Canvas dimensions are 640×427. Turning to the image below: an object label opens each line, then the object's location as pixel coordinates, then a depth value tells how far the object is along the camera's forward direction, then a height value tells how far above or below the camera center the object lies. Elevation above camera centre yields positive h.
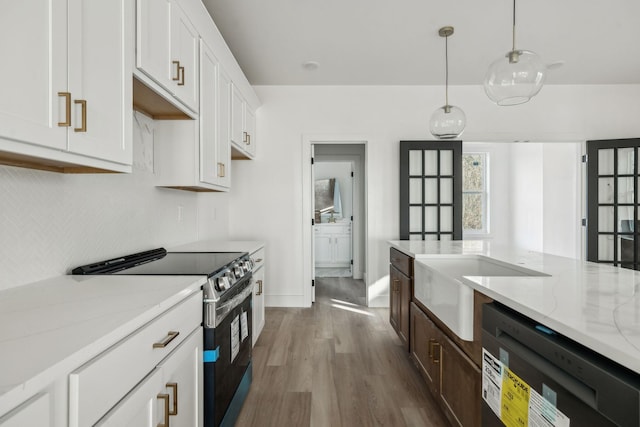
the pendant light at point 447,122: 2.52 +0.72
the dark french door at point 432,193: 3.96 +0.26
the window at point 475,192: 5.81 +0.39
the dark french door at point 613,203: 3.91 +0.14
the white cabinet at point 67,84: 0.84 +0.40
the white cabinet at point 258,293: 2.72 -0.71
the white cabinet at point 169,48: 1.41 +0.83
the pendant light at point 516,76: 1.64 +0.73
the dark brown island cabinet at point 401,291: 2.49 -0.65
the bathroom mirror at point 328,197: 6.82 +0.35
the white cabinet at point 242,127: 2.88 +0.87
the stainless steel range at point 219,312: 1.45 -0.51
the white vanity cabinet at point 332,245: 6.61 -0.66
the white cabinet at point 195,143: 2.05 +0.45
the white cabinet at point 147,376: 0.73 -0.47
